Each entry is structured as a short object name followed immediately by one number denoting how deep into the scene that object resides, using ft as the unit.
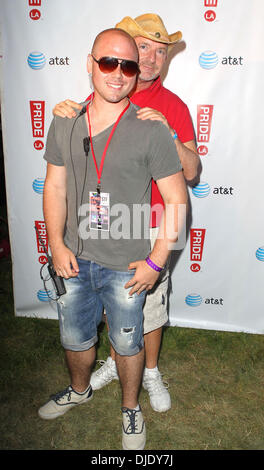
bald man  6.47
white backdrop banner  10.05
